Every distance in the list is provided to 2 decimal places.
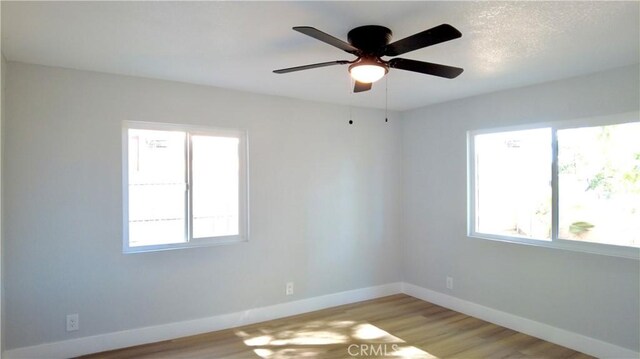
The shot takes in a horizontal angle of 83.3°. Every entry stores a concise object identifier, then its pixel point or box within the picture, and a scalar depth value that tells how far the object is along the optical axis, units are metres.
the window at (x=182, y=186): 3.31
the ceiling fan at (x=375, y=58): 2.04
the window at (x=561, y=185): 2.98
